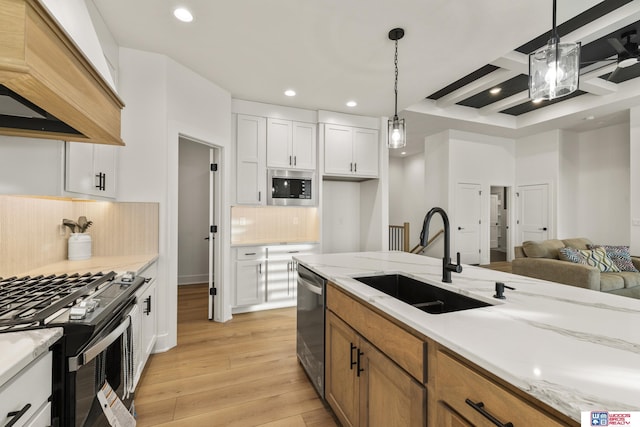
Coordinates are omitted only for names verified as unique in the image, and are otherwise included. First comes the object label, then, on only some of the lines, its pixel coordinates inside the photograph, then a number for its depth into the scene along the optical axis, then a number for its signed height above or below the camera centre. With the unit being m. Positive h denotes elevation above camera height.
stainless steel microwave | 3.96 +0.40
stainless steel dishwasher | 1.87 -0.82
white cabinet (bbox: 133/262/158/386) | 2.00 -0.88
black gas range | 1.00 -0.48
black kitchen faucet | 1.42 -0.15
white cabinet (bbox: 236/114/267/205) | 3.78 +0.75
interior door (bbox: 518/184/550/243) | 6.18 +0.10
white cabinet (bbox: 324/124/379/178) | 4.21 +1.00
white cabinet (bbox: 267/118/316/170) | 3.95 +1.03
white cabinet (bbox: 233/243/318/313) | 3.66 -0.85
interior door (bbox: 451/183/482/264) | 6.14 -0.13
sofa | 3.49 -0.66
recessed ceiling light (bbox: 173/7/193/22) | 2.15 +1.58
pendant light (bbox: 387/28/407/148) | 2.47 +0.77
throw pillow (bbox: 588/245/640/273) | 3.95 -0.60
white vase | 2.30 -0.28
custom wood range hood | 0.79 +0.47
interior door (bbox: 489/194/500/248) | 7.62 -0.16
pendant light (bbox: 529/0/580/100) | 1.72 +0.95
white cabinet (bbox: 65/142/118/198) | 1.80 +0.33
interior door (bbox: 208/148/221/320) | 3.45 -0.08
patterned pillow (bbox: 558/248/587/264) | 3.84 -0.55
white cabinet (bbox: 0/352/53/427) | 0.76 -0.55
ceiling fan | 2.94 +1.76
